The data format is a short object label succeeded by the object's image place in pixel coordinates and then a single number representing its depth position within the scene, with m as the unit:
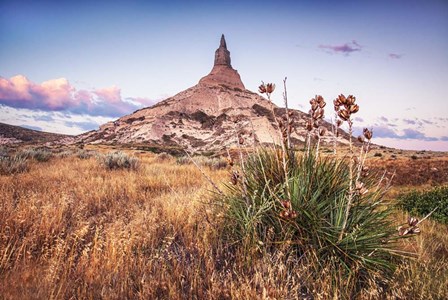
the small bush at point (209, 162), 13.73
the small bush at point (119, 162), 10.77
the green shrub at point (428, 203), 6.16
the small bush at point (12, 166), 7.97
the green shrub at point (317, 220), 2.44
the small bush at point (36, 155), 12.23
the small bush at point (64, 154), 15.04
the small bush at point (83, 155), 15.44
